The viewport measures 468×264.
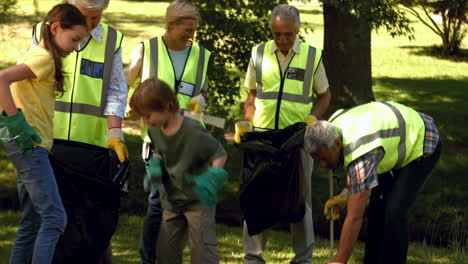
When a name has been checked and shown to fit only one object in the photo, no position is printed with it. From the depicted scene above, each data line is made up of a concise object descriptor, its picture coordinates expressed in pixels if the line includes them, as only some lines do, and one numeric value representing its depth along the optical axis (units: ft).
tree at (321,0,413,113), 77.61
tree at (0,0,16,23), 47.84
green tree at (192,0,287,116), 59.98
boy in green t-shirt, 28.81
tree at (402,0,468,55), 107.04
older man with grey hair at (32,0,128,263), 31.89
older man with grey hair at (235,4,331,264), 37.29
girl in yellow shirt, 28.02
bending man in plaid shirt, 30.32
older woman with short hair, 34.71
